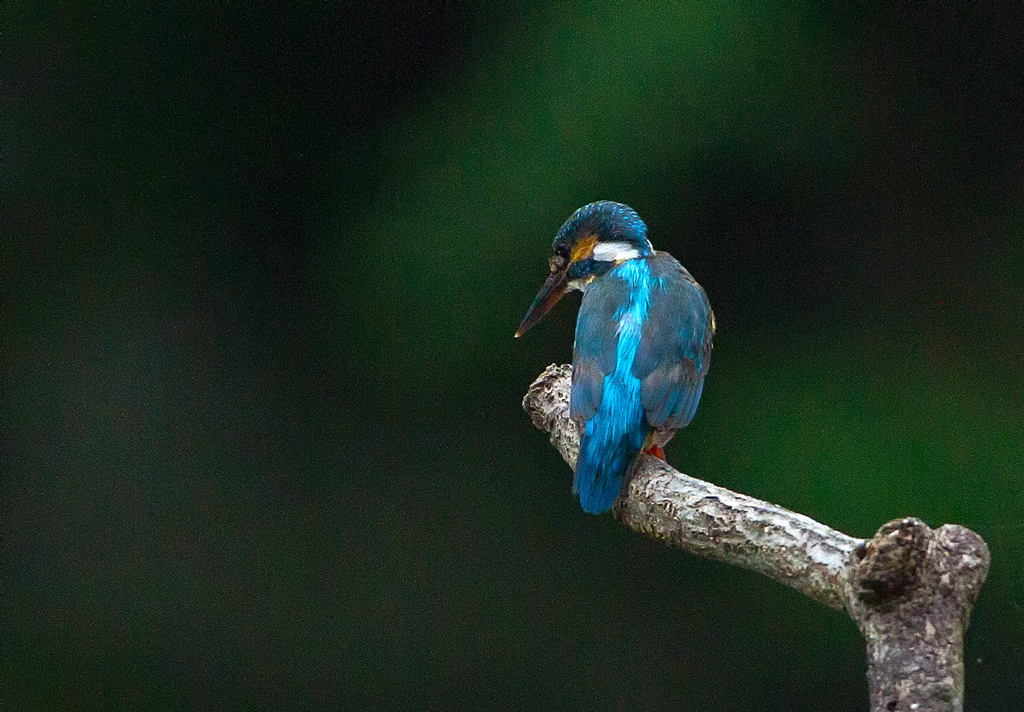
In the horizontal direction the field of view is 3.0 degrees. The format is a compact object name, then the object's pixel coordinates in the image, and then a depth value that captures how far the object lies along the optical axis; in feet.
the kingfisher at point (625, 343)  27.05
